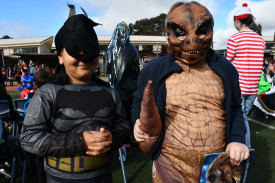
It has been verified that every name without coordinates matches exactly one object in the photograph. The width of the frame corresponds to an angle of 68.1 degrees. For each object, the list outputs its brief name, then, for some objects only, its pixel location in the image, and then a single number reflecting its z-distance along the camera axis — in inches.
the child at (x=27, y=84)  164.1
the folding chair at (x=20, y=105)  134.6
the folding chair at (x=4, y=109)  117.5
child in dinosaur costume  47.4
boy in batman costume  45.4
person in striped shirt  104.0
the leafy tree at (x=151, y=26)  2053.4
